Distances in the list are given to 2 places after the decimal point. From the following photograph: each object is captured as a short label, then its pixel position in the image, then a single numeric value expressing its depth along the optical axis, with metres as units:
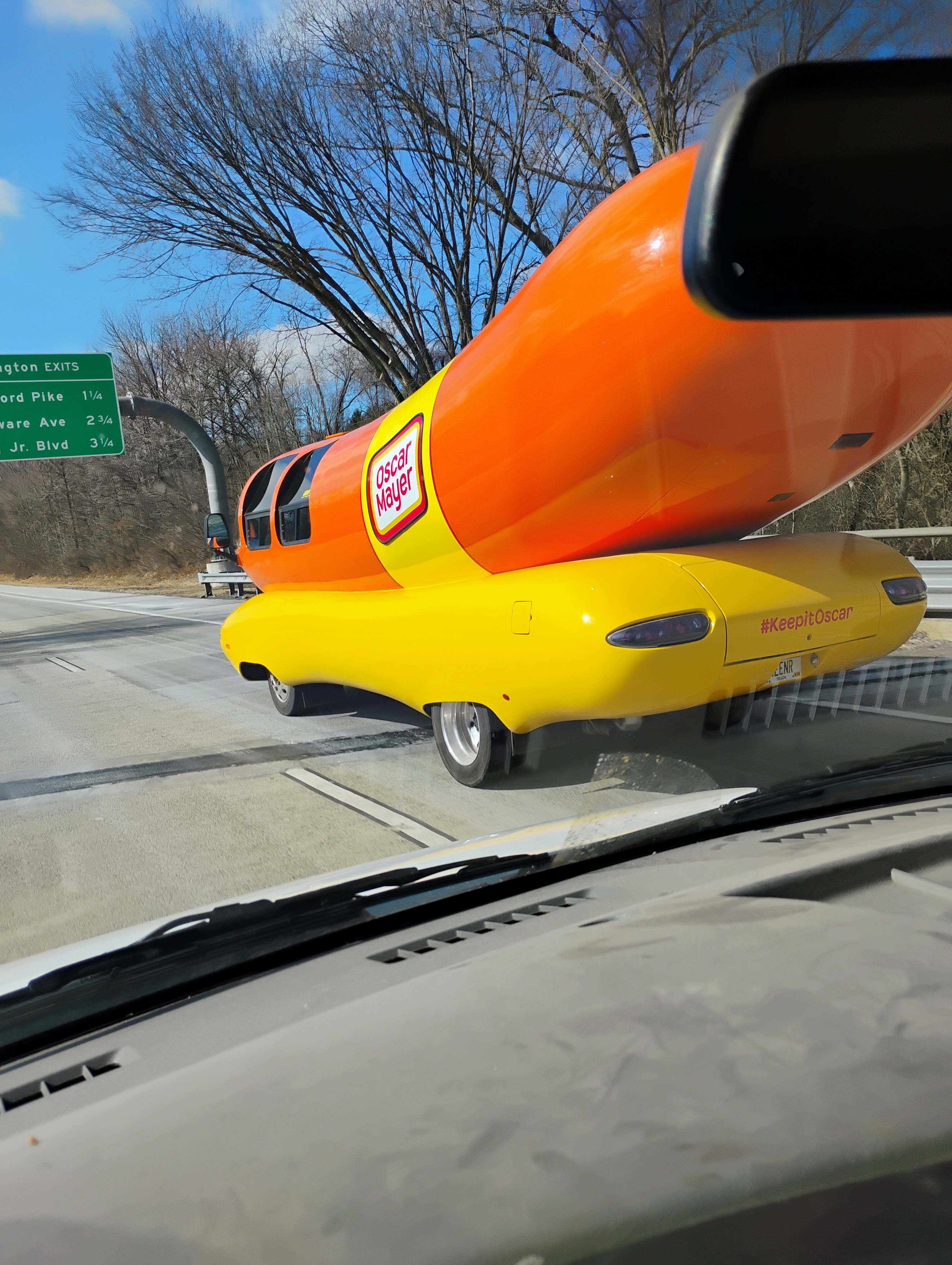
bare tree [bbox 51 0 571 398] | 13.38
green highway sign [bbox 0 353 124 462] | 21.19
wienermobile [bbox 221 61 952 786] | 3.74
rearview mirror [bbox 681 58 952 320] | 1.33
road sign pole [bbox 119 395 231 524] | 22.50
